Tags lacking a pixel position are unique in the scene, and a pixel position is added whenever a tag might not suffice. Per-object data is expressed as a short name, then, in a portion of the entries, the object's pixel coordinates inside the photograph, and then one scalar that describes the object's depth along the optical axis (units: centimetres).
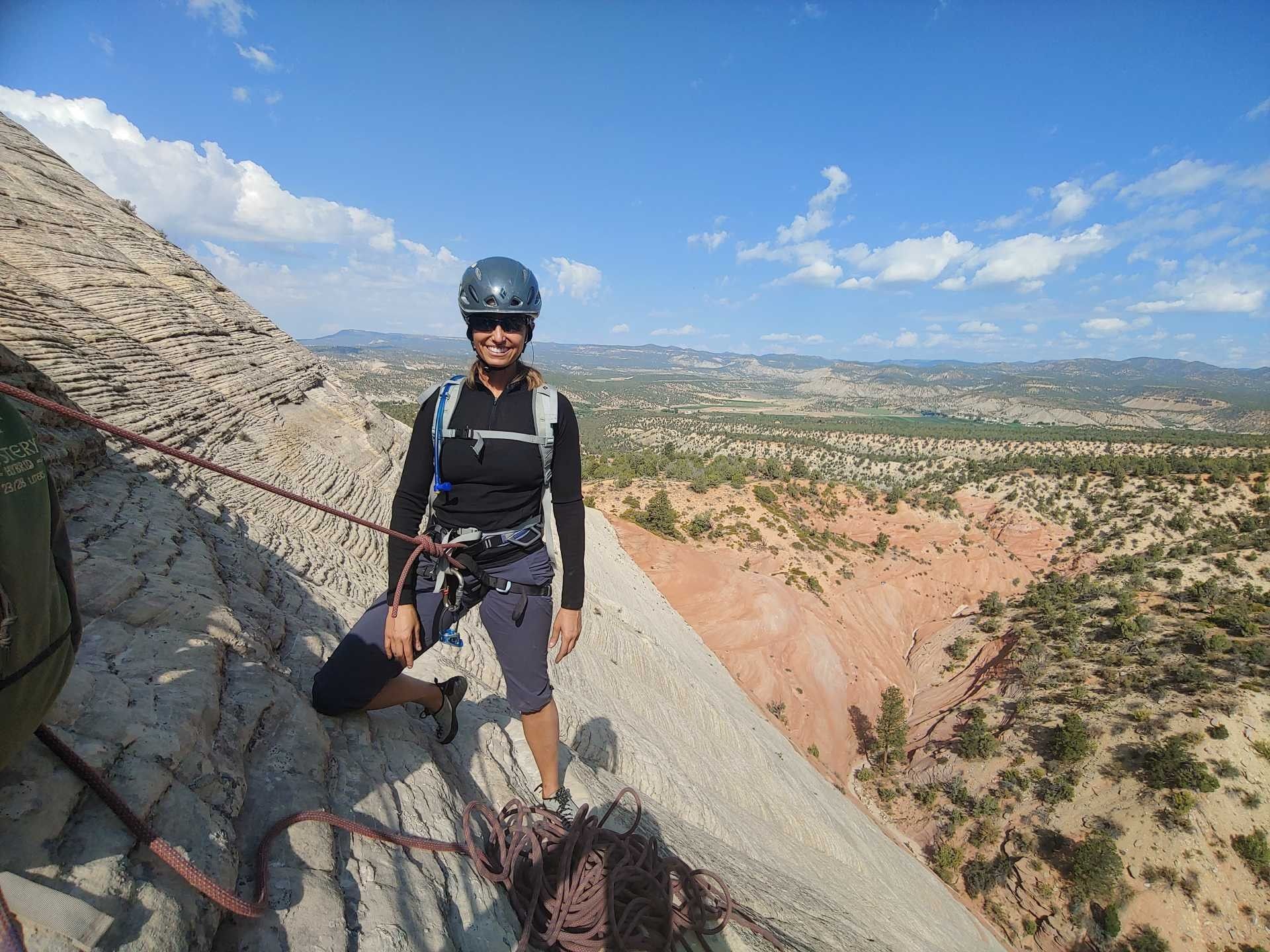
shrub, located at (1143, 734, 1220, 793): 1455
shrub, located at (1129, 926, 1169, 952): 1271
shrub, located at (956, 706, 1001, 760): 1828
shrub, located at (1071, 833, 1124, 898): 1360
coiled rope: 269
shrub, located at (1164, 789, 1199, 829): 1427
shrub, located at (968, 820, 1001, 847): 1599
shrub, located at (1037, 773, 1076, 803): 1597
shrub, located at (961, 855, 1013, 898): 1489
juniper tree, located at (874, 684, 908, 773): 2038
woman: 291
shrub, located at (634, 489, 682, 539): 2742
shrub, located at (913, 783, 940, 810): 1786
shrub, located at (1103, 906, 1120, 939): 1307
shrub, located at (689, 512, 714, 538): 2864
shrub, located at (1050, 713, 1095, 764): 1661
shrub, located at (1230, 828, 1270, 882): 1329
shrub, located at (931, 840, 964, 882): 1545
